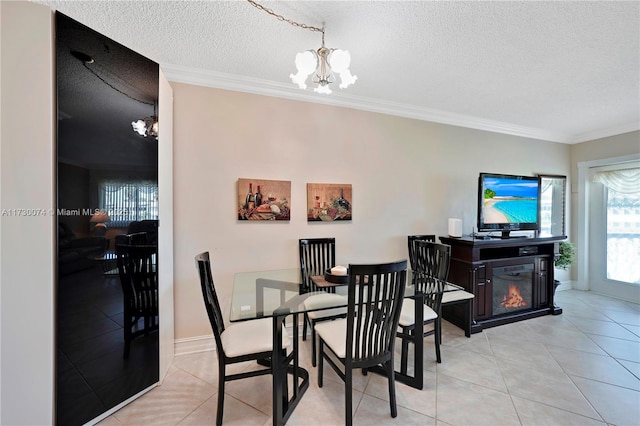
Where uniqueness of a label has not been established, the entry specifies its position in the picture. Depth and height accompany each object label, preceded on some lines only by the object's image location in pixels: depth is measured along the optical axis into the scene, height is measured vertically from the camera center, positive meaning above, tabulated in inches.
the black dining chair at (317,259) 92.7 -20.7
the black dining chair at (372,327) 56.5 -29.0
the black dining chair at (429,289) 78.8 -25.4
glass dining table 58.9 -26.3
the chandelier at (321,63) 61.2 +39.2
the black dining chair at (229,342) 59.2 -34.3
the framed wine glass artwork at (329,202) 107.7 +4.6
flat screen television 123.0 +5.0
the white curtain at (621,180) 140.4 +20.1
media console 111.9 -32.4
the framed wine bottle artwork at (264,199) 98.2 +5.3
